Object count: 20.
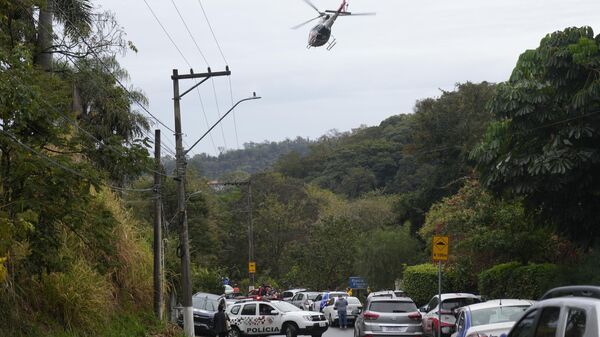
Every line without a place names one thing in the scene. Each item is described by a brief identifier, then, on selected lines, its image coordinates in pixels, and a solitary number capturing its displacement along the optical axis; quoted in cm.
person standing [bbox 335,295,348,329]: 3744
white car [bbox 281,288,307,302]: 5059
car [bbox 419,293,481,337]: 2466
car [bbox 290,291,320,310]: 4294
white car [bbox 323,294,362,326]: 3909
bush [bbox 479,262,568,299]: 2547
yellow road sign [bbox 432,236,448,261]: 2294
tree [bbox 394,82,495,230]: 5459
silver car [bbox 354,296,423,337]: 2384
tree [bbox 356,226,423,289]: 5428
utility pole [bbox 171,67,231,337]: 2820
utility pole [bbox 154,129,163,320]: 2744
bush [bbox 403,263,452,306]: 4197
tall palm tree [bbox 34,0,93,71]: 2438
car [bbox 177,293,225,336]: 3378
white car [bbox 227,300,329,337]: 3044
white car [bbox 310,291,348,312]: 4138
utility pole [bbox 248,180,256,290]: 5712
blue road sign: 5441
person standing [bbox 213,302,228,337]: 2747
